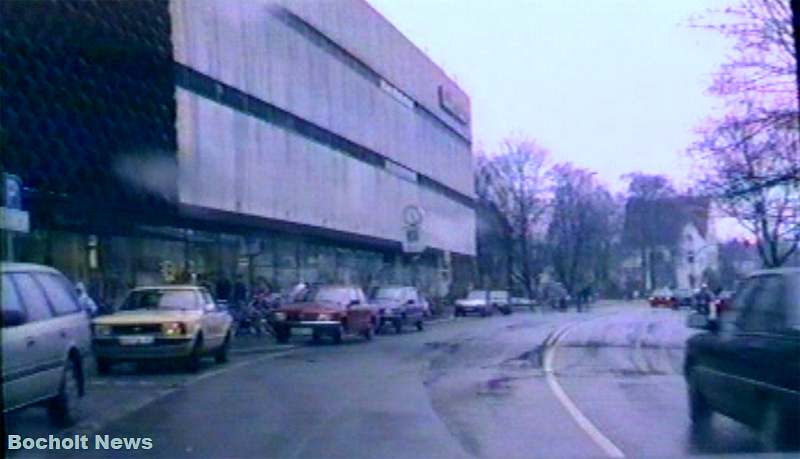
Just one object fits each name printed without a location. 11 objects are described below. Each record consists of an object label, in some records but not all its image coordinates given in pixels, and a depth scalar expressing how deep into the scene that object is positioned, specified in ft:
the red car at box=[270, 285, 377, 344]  99.09
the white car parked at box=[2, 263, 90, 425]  36.60
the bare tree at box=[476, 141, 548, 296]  253.24
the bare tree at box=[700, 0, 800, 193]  87.20
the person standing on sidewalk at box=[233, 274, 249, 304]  110.85
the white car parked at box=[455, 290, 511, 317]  187.11
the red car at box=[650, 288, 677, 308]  209.97
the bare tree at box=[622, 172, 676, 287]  155.25
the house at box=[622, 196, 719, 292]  140.13
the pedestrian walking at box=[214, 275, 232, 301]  110.52
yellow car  64.13
